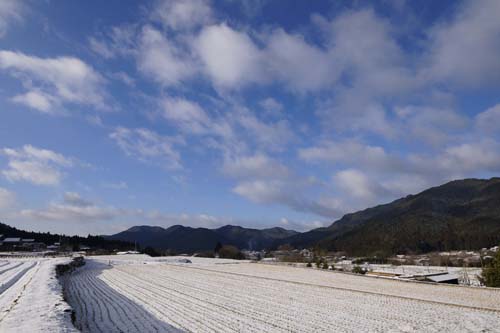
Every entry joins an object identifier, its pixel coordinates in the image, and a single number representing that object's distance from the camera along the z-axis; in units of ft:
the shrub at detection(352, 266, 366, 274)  176.45
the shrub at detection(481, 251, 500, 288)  107.04
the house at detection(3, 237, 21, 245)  512.75
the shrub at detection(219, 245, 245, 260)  384.43
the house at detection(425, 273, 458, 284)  133.97
